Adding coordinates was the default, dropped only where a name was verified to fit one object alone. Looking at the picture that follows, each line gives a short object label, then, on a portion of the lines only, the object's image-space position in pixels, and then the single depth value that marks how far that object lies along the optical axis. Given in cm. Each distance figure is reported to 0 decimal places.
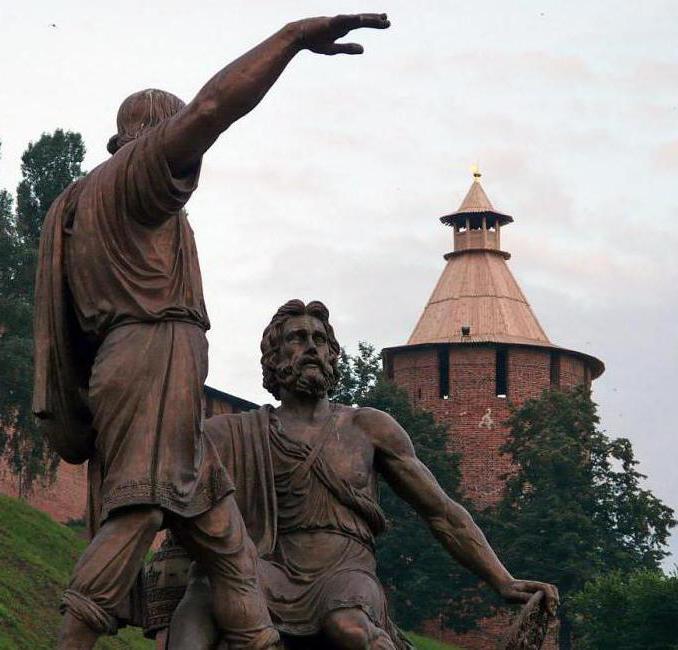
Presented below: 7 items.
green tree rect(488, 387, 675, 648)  5694
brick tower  7494
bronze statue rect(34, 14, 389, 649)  784
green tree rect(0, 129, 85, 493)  5119
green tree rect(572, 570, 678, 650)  4384
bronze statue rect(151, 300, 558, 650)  860
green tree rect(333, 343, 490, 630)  5744
